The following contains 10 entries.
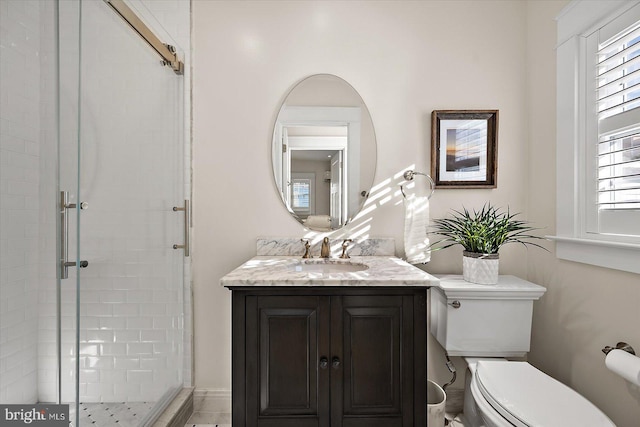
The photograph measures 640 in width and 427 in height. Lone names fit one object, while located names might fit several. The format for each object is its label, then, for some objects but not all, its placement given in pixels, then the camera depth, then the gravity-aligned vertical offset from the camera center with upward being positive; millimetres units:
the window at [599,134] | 1329 +349
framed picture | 1911 +370
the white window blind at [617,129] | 1319 +352
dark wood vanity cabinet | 1363 -593
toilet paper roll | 1121 -526
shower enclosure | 1103 +3
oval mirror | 1923 +351
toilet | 1280 -587
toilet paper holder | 1267 -514
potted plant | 1639 -147
